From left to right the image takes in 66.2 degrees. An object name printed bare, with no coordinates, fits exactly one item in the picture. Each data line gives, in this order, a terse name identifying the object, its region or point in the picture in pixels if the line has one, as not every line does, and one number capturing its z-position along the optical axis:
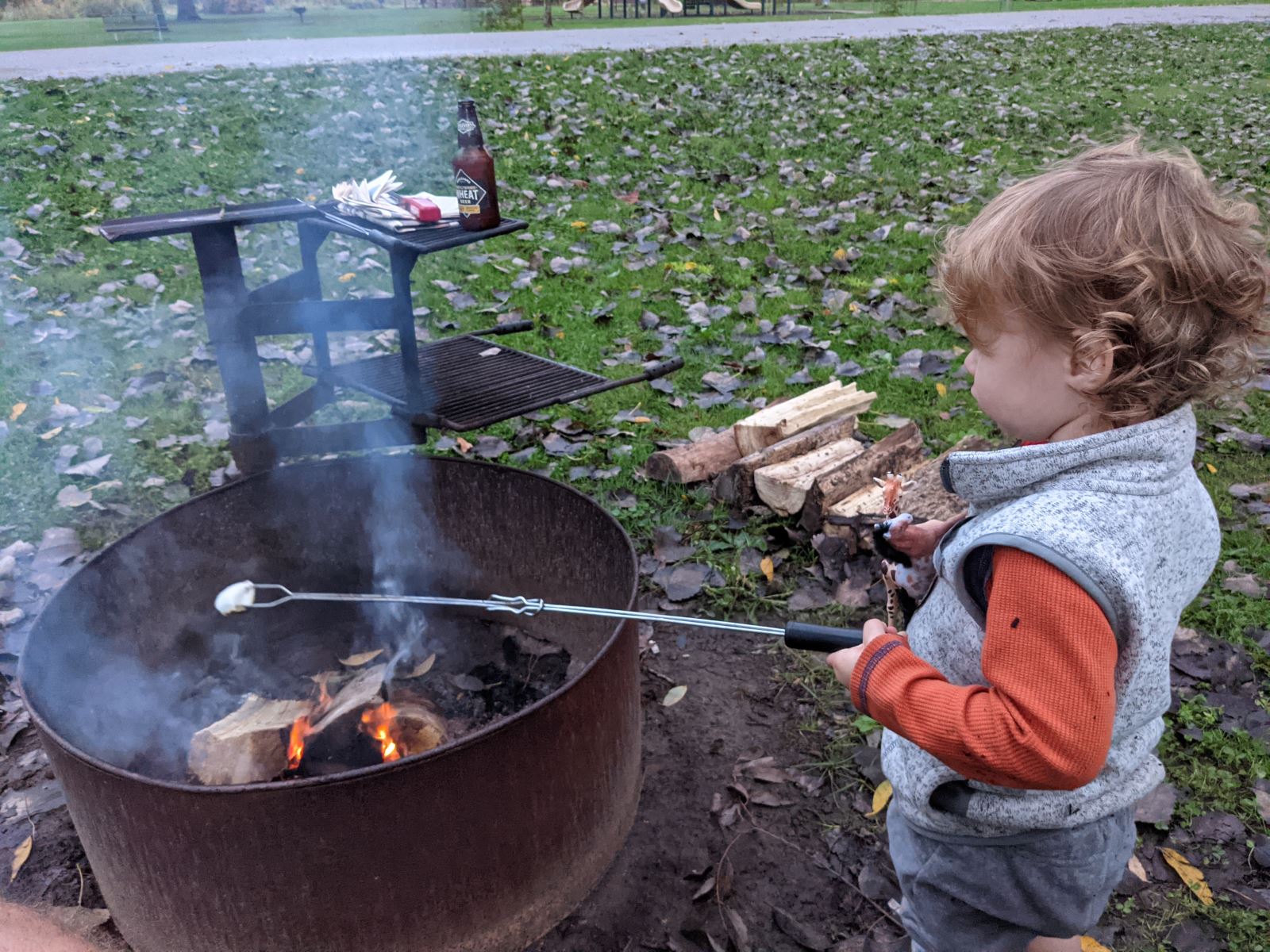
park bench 14.89
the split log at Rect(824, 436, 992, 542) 3.44
